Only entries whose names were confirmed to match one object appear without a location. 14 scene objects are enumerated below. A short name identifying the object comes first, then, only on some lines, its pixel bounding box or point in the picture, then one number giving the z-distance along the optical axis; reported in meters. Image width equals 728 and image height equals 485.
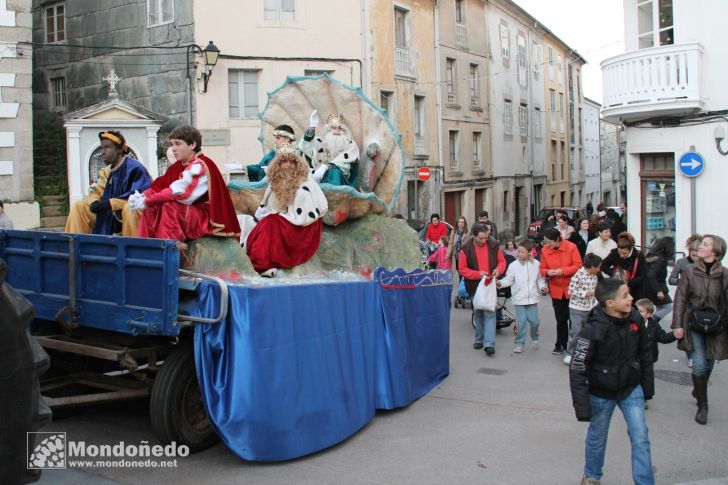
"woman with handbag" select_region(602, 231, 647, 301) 9.94
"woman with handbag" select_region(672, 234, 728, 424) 7.38
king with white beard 9.20
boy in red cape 6.42
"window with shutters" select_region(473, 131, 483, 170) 33.34
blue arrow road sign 14.66
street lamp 19.95
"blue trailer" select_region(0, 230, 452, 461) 5.85
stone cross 18.70
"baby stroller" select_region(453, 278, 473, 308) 14.72
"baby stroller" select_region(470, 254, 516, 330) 12.49
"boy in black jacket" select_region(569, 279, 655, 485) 5.34
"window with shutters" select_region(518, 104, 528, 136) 38.50
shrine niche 17.64
